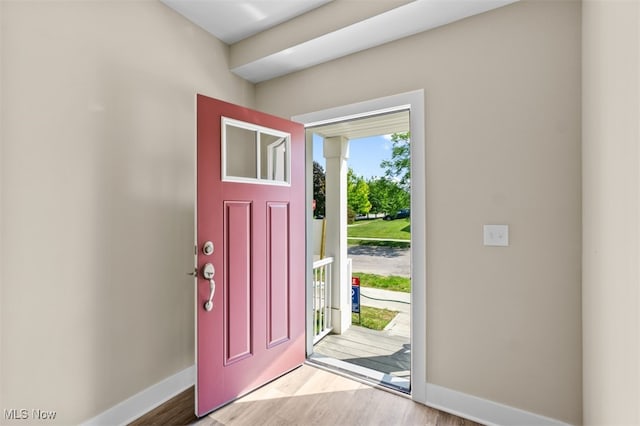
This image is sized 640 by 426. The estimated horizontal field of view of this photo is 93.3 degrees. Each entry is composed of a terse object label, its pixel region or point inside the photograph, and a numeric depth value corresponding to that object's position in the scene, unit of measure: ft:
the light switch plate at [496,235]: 5.54
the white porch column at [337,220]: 11.08
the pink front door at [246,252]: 5.89
